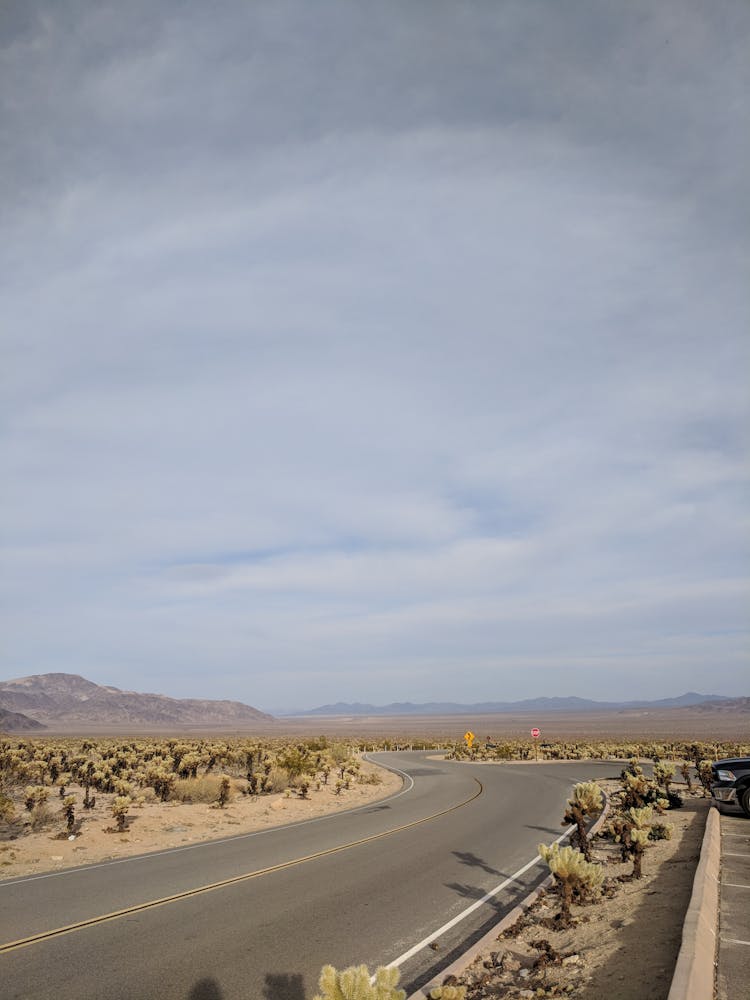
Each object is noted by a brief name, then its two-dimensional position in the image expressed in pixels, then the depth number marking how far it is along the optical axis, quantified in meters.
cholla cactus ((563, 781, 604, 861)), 10.78
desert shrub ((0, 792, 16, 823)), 17.34
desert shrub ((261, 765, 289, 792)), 25.17
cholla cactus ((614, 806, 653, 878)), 10.57
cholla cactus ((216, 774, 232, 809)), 21.36
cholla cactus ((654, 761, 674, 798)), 22.00
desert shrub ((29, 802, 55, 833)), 17.62
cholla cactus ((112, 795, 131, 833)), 17.19
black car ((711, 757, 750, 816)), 15.05
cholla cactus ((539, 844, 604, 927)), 9.05
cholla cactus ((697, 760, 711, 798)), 21.14
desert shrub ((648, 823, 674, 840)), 13.35
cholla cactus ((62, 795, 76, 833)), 16.61
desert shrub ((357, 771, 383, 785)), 29.21
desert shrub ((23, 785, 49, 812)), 18.23
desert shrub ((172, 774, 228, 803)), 22.62
